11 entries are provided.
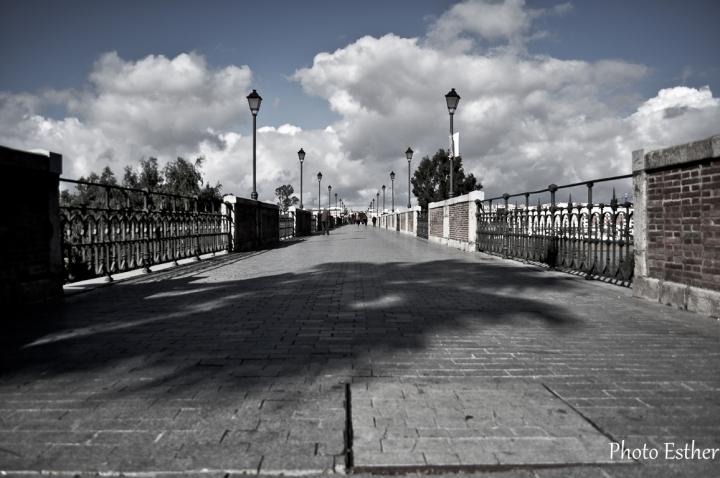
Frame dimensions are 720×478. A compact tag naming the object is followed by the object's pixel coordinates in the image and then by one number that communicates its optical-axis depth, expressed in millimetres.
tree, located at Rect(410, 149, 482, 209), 81812
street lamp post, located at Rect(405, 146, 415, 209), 35406
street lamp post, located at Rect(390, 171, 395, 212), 54656
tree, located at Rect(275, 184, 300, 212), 149550
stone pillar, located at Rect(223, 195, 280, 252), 17109
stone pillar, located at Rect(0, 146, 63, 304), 6086
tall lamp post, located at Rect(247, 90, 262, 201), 19812
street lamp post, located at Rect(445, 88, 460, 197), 19969
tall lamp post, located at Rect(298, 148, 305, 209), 34750
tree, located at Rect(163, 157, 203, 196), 66500
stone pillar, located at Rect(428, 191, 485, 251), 17328
